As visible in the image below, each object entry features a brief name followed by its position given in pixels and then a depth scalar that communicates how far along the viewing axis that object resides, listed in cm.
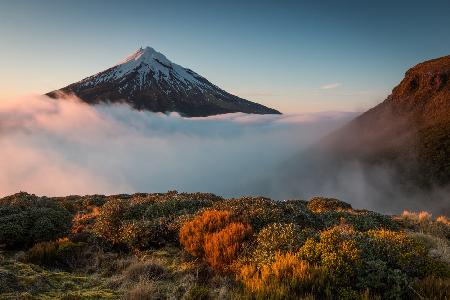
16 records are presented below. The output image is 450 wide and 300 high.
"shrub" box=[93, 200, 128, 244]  1097
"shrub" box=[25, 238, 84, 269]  927
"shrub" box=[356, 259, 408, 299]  606
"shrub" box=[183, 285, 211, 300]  621
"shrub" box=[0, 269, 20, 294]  606
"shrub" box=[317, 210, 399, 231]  1328
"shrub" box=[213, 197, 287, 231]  1048
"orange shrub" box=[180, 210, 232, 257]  897
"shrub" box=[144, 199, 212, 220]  1319
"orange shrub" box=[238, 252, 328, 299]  571
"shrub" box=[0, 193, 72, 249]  1109
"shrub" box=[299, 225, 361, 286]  634
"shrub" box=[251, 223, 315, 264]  730
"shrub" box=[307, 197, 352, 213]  2334
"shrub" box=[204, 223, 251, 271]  811
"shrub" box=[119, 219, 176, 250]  1020
